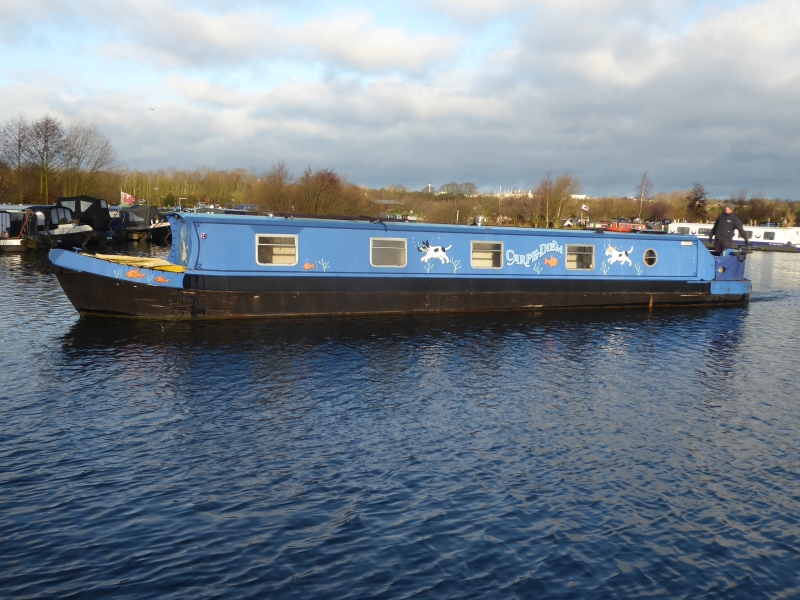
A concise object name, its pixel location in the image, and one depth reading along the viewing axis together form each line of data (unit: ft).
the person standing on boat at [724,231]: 74.43
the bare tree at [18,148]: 186.50
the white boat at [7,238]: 117.39
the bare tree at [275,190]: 170.91
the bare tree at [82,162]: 194.59
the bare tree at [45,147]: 186.50
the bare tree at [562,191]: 205.98
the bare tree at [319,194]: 161.17
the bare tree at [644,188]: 311.06
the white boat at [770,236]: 218.46
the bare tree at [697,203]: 322.96
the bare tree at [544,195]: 207.36
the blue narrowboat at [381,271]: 54.29
